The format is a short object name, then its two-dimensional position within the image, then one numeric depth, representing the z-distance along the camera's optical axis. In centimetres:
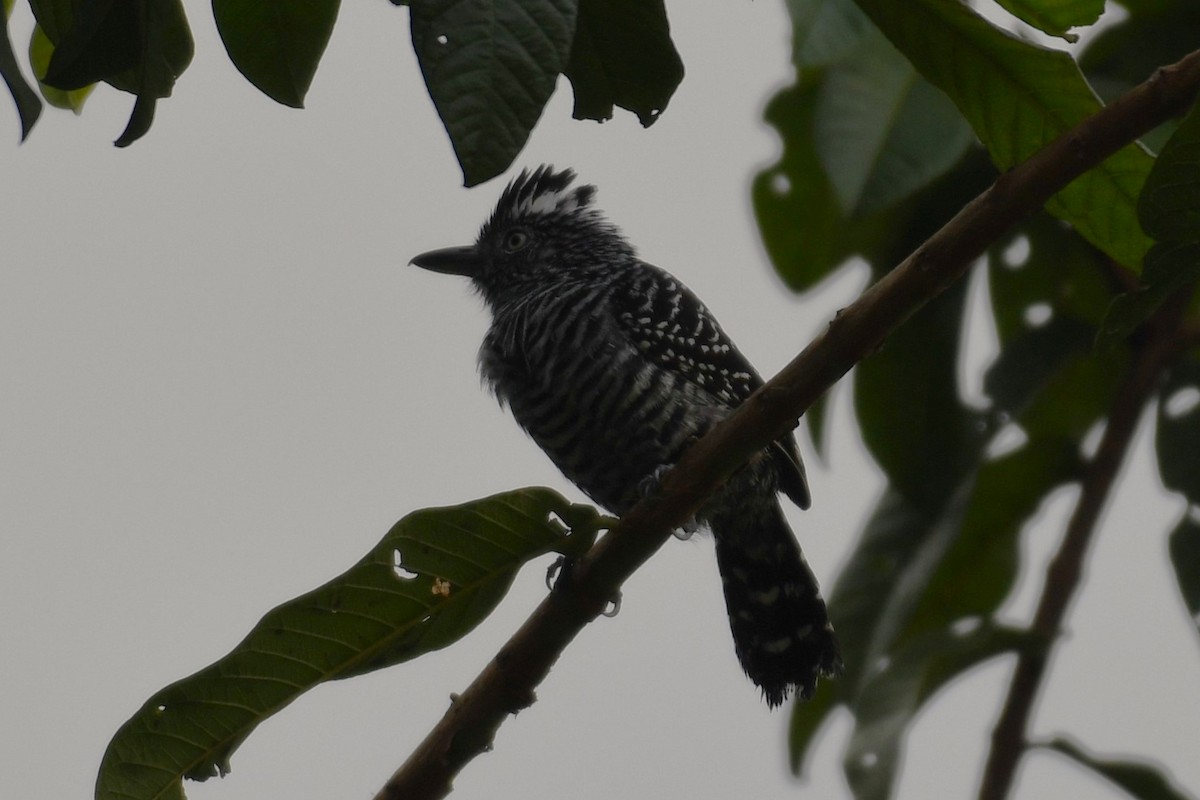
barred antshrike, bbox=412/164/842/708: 745
